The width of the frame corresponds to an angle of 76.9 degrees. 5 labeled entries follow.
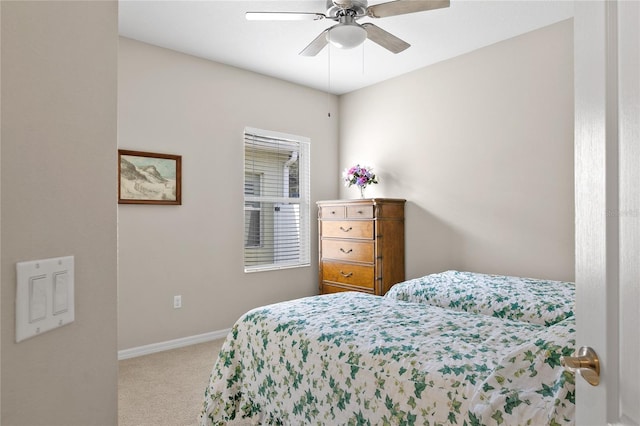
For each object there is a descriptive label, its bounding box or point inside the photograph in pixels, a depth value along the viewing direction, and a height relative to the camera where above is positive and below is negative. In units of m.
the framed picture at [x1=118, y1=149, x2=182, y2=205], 3.51 +0.34
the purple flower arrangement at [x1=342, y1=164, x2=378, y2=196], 4.61 +0.43
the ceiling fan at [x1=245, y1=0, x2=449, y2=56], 2.45 +1.26
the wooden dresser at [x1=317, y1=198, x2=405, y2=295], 4.07 -0.33
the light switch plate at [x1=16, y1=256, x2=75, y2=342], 0.65 -0.14
